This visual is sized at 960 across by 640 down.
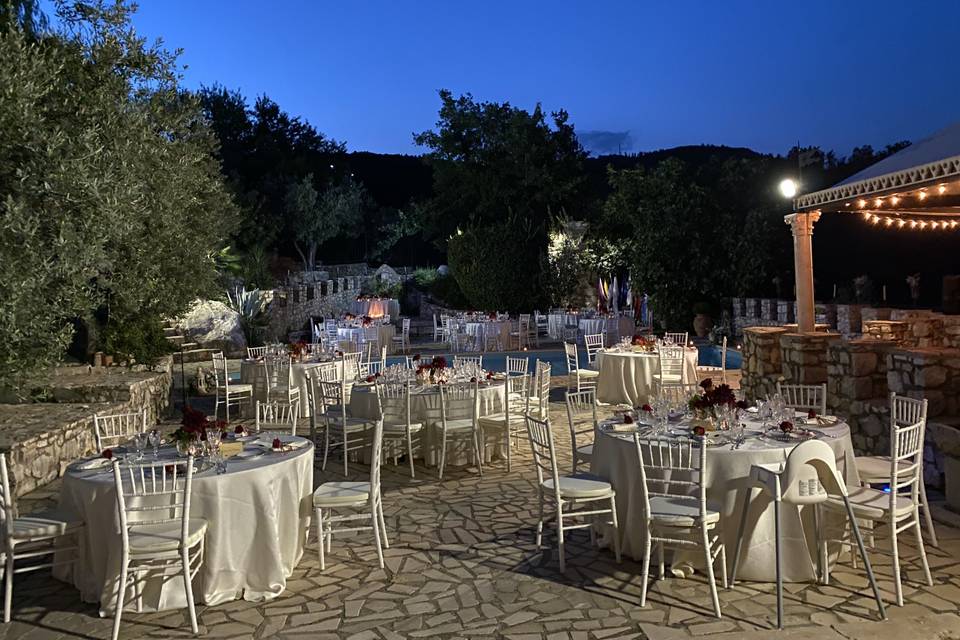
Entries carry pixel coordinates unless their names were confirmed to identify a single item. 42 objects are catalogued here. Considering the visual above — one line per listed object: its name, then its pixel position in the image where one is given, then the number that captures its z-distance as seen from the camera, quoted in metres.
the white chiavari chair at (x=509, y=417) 7.37
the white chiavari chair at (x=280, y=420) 6.23
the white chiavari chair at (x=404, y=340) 18.38
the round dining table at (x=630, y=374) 10.55
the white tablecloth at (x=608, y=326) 18.36
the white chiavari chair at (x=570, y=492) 4.66
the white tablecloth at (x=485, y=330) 18.70
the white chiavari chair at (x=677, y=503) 4.09
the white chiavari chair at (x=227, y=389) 10.40
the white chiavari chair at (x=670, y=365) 10.34
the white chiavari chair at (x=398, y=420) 7.43
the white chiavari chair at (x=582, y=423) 5.73
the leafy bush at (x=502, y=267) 24.04
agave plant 18.38
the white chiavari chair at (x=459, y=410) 7.34
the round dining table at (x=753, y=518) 4.38
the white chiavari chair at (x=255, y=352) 11.22
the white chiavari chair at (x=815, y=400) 5.96
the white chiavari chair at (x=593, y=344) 12.77
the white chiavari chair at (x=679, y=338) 11.55
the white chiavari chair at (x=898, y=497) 4.20
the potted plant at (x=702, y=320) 19.67
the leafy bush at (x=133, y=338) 11.39
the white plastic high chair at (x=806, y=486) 3.97
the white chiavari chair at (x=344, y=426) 7.38
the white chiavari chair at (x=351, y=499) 4.85
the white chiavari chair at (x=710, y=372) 12.08
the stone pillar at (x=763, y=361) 9.46
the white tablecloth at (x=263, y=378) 10.50
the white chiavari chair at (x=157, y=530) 3.94
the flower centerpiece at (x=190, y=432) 4.73
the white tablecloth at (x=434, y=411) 7.64
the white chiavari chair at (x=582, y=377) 11.25
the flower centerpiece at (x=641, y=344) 10.79
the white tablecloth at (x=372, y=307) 23.52
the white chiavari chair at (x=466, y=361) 8.48
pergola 6.59
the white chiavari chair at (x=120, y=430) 5.52
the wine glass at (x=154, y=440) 5.04
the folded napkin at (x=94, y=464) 4.66
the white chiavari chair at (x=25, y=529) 4.21
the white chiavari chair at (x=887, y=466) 4.77
